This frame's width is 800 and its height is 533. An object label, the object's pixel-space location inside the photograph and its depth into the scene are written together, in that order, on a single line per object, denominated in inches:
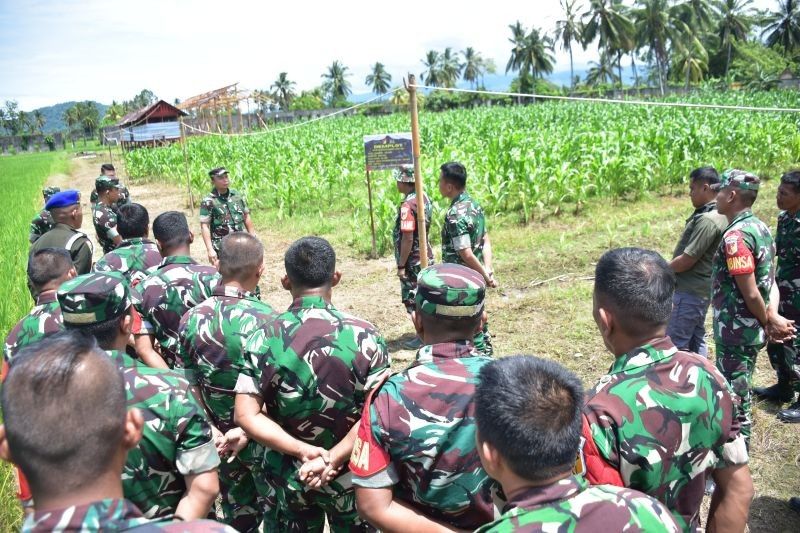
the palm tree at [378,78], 4229.8
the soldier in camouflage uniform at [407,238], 229.9
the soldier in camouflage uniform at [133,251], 178.9
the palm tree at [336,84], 4050.2
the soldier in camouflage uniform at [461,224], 199.9
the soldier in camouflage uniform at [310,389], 92.9
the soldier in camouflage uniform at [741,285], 144.2
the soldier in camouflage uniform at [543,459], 50.9
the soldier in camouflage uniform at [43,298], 119.6
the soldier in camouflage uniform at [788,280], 163.2
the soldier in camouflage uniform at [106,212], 274.2
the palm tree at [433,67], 3919.8
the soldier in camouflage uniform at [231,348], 112.0
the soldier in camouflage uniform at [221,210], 299.1
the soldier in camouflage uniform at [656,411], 67.8
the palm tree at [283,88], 3939.5
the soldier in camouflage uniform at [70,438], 47.4
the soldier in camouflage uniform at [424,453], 72.7
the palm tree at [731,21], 2385.6
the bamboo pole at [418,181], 165.2
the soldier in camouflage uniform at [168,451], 77.2
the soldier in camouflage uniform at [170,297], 133.0
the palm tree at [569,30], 2701.8
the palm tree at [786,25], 2217.0
